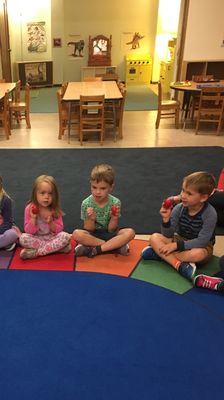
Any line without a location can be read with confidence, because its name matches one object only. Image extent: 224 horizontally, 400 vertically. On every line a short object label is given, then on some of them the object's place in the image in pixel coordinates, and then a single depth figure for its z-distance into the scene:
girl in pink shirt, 2.79
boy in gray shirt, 2.62
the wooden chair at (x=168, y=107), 6.71
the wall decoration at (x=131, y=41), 10.84
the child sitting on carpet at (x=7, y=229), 2.93
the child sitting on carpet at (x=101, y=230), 2.88
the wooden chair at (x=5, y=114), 5.90
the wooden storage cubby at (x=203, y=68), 8.04
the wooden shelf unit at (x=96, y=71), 10.84
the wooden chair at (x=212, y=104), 6.27
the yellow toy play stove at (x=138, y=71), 10.91
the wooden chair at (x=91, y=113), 5.59
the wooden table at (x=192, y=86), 6.53
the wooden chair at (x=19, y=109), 6.45
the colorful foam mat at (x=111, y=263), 2.79
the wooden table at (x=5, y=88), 6.03
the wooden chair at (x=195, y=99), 7.13
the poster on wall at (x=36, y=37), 9.94
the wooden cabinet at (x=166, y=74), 9.62
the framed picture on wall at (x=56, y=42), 10.23
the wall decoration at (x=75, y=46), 10.73
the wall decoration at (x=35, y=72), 10.17
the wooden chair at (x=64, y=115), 5.98
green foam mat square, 2.64
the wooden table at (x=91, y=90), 5.82
